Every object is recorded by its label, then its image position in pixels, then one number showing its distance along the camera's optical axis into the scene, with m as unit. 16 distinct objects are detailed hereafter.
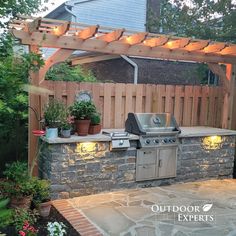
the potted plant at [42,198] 3.66
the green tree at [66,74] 5.50
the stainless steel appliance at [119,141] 4.58
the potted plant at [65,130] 4.30
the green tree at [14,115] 3.81
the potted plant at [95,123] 4.68
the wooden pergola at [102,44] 4.23
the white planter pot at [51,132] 4.22
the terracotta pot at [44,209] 3.66
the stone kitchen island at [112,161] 4.27
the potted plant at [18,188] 3.55
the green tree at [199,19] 8.66
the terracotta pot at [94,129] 4.70
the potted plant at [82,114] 4.50
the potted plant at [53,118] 4.24
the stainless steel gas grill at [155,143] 4.89
